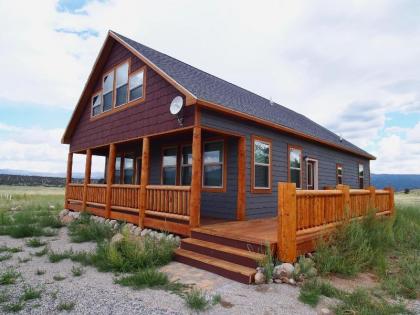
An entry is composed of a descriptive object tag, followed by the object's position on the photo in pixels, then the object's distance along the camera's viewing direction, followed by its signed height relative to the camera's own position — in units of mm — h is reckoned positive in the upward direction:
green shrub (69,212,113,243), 8031 -1545
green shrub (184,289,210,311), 3660 -1572
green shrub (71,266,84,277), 4997 -1642
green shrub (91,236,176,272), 5223 -1441
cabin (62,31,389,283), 6856 +1130
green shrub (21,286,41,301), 3939 -1625
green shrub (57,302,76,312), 3633 -1637
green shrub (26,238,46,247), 7375 -1672
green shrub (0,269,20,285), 4562 -1641
